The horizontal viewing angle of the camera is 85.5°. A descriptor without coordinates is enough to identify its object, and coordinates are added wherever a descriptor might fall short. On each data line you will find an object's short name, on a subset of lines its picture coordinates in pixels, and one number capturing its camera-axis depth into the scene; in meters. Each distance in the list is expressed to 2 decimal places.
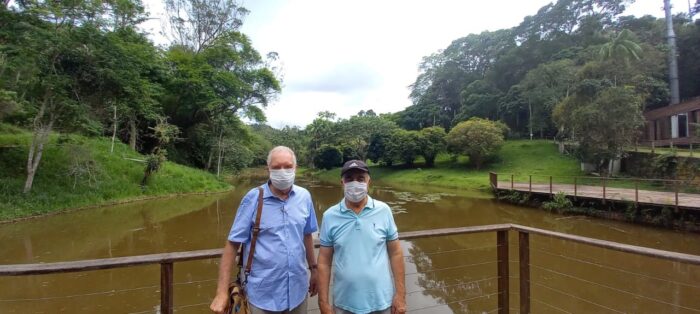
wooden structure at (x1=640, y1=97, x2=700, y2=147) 22.42
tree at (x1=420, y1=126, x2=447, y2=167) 33.00
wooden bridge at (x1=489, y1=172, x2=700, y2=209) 11.04
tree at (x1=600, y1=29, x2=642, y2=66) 23.47
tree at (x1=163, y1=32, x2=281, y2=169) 22.80
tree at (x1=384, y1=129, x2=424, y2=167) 33.19
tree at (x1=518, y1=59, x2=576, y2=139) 30.53
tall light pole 26.79
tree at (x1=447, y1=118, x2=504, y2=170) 28.62
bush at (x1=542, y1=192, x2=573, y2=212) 13.71
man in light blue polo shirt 1.86
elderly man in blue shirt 1.83
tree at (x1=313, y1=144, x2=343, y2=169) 39.94
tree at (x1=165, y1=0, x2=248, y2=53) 25.28
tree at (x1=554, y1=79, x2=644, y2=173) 17.97
